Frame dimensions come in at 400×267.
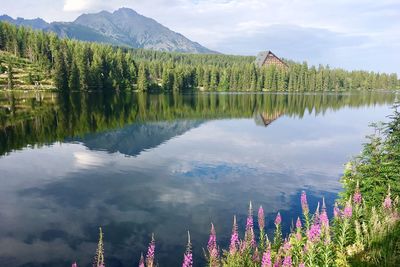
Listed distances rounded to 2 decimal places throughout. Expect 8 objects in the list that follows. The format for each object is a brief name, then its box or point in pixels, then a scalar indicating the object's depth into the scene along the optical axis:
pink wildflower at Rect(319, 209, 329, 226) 9.43
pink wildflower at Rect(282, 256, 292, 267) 7.87
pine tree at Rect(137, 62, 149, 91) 165.12
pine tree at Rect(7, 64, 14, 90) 135.11
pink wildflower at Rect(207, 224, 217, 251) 9.65
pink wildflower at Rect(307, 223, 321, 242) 9.44
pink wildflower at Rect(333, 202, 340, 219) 11.56
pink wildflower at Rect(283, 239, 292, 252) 8.99
